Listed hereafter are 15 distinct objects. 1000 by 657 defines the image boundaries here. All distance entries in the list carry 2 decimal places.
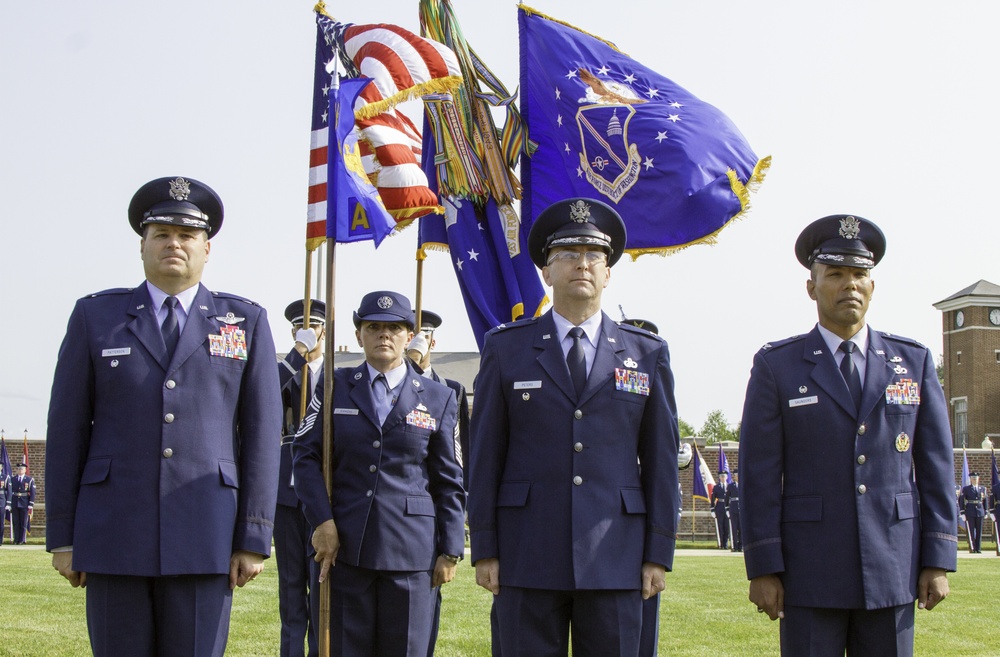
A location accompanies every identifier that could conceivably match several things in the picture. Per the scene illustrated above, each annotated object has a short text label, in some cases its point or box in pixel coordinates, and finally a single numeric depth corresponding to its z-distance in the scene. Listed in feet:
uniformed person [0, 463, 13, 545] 90.89
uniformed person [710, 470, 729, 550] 96.78
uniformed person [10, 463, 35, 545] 91.86
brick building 202.59
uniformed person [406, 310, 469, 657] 25.16
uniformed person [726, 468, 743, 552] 90.79
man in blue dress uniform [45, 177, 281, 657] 13.87
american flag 23.82
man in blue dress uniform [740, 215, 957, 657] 14.73
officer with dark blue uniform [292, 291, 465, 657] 18.57
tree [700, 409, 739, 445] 300.61
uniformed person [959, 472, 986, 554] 96.02
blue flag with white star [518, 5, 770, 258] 28.22
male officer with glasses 14.14
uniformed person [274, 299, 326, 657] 23.48
